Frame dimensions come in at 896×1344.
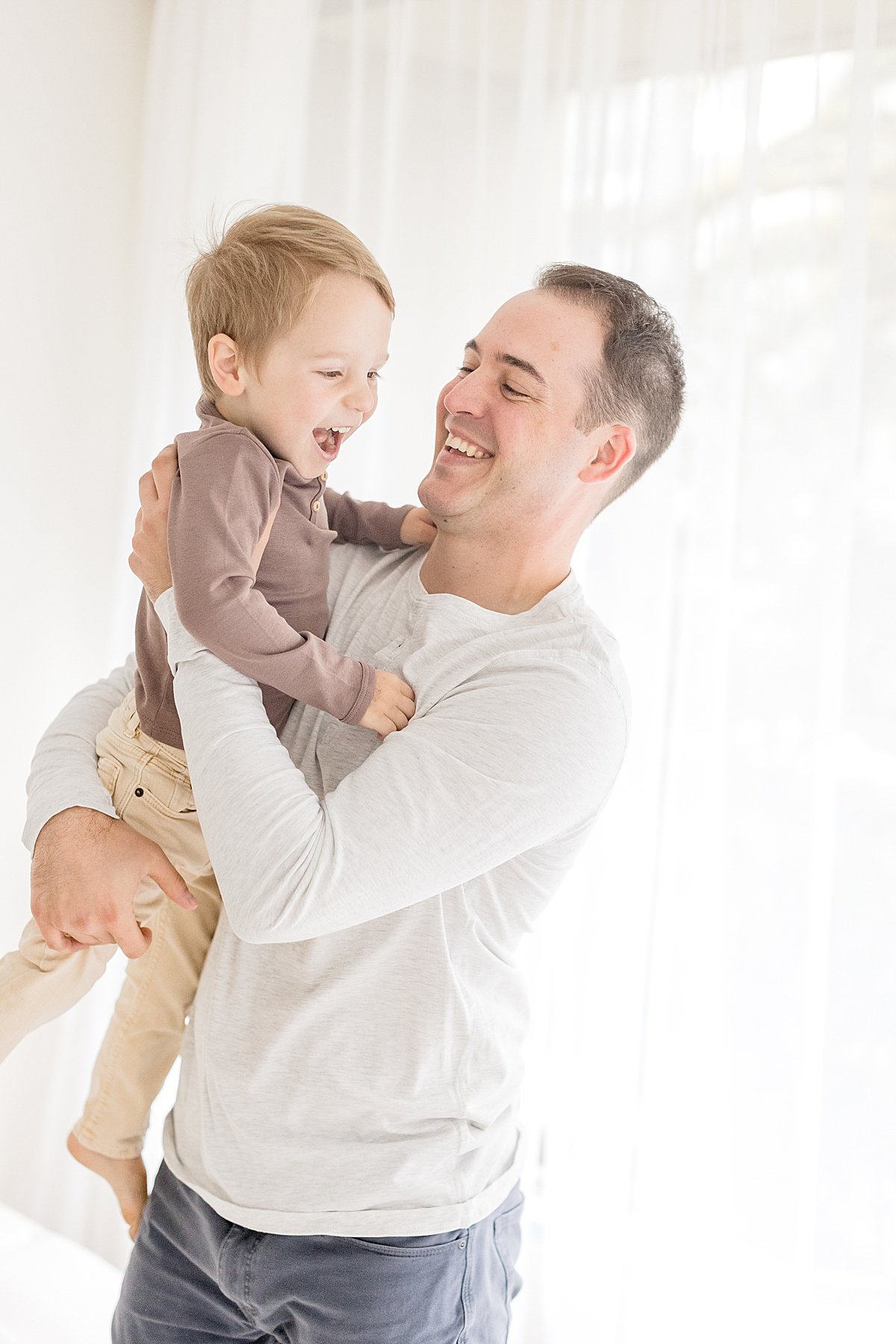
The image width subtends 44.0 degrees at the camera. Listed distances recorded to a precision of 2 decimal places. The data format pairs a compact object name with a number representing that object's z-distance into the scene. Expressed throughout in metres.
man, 1.08
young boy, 1.19
